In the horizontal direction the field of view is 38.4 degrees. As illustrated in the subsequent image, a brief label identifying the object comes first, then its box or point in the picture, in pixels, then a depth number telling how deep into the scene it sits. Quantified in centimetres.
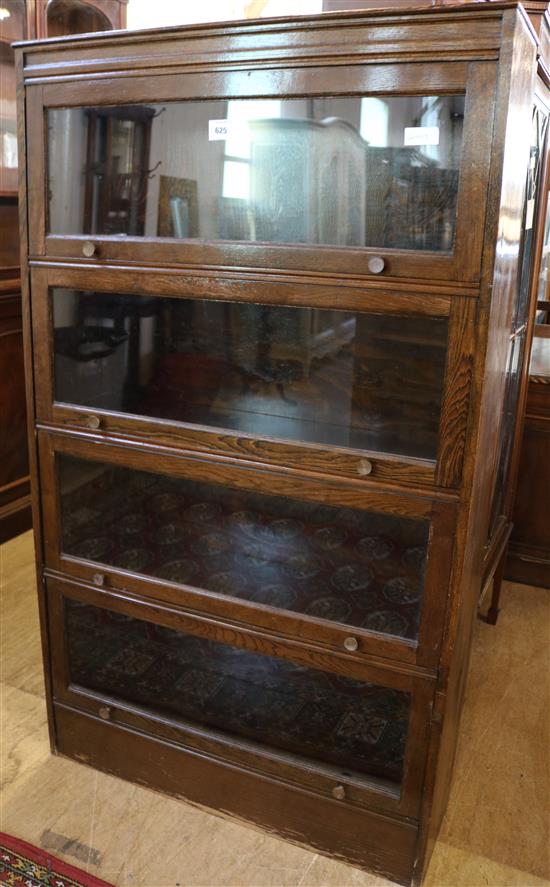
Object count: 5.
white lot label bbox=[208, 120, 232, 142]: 143
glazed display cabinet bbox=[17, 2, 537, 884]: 130
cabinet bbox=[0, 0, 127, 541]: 308
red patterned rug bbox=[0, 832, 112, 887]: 162
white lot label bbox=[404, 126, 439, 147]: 127
